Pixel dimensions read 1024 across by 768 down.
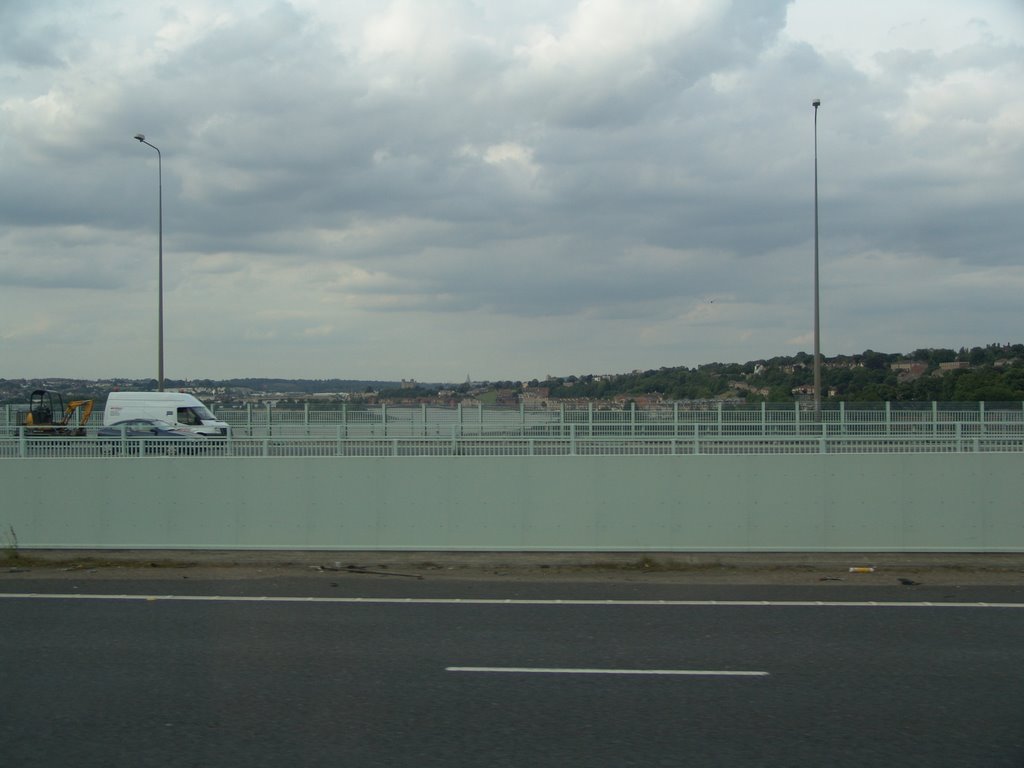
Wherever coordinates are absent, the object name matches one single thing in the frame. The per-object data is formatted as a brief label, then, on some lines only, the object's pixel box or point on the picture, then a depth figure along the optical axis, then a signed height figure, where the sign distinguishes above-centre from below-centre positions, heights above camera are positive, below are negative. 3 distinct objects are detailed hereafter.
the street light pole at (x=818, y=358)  30.98 +1.14
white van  33.25 -0.63
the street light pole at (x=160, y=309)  31.98 +2.75
